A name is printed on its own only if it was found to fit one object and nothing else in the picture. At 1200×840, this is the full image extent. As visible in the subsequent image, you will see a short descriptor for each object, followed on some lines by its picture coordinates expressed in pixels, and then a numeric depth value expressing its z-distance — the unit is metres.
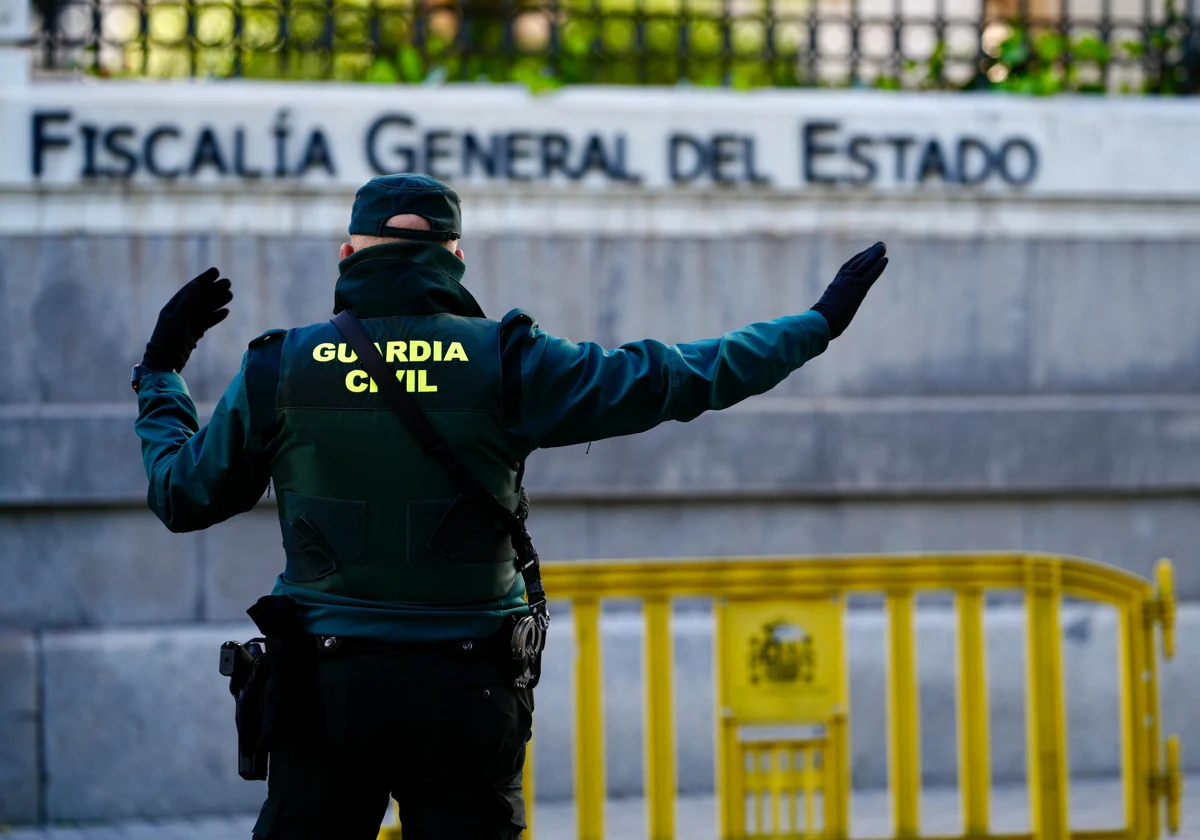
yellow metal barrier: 10.23
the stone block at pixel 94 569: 13.33
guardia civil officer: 6.23
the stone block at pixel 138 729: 13.04
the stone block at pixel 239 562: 13.53
